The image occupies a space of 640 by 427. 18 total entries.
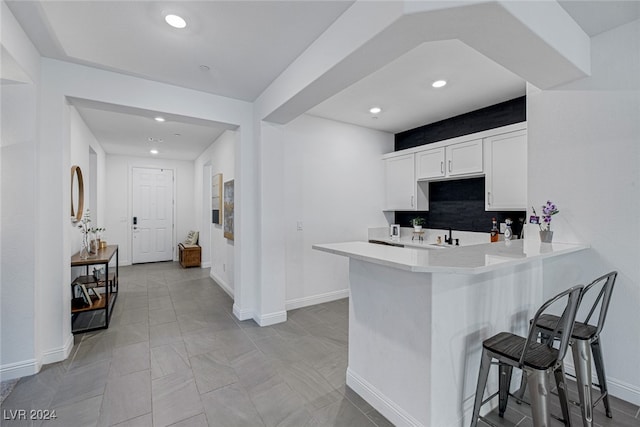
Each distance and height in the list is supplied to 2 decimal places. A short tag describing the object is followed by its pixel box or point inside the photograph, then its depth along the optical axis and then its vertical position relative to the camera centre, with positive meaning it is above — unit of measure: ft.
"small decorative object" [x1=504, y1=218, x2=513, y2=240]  9.77 -0.51
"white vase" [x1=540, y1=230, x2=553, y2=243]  7.36 -0.58
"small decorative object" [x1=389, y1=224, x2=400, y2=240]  15.12 -1.00
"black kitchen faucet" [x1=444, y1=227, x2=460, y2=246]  13.34 -1.24
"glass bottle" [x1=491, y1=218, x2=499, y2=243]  10.98 -0.72
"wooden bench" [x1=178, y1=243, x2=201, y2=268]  20.79 -3.15
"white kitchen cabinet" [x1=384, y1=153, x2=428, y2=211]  14.10 +1.31
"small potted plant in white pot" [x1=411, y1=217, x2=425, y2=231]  14.48 -0.51
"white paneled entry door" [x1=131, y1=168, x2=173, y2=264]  22.12 -0.22
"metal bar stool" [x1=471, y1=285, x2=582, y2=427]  4.48 -2.39
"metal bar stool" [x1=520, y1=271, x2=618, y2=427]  5.39 -2.75
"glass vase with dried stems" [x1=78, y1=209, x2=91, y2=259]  12.34 -1.08
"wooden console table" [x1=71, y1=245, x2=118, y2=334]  10.27 -3.36
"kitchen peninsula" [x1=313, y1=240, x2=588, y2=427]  5.09 -2.13
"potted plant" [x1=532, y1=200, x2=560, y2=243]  7.35 -0.15
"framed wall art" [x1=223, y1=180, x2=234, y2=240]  14.07 +0.16
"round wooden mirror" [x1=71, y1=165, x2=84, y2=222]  12.16 +0.77
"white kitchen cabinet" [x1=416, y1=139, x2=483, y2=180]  11.48 +2.23
